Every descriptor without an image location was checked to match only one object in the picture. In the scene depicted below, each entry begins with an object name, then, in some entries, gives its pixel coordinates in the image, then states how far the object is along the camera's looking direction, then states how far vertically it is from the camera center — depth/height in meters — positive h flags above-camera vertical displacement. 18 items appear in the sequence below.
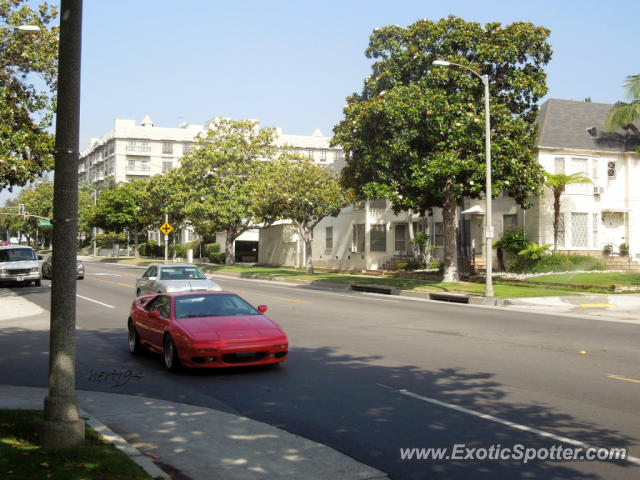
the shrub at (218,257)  59.88 -1.01
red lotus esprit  9.46 -1.36
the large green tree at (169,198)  49.00 +3.93
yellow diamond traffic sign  40.34 +1.16
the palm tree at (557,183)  29.22 +3.13
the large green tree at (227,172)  47.34 +5.89
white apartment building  100.06 +15.69
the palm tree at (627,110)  30.27 +6.90
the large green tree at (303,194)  38.28 +3.28
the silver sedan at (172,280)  18.30 -1.04
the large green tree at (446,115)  25.17 +5.49
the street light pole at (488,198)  23.34 +1.91
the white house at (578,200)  31.89 +2.60
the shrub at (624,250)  32.28 +0.03
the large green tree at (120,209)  64.88 +3.81
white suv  29.19 -0.98
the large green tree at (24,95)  21.98 +5.47
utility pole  5.54 -0.01
